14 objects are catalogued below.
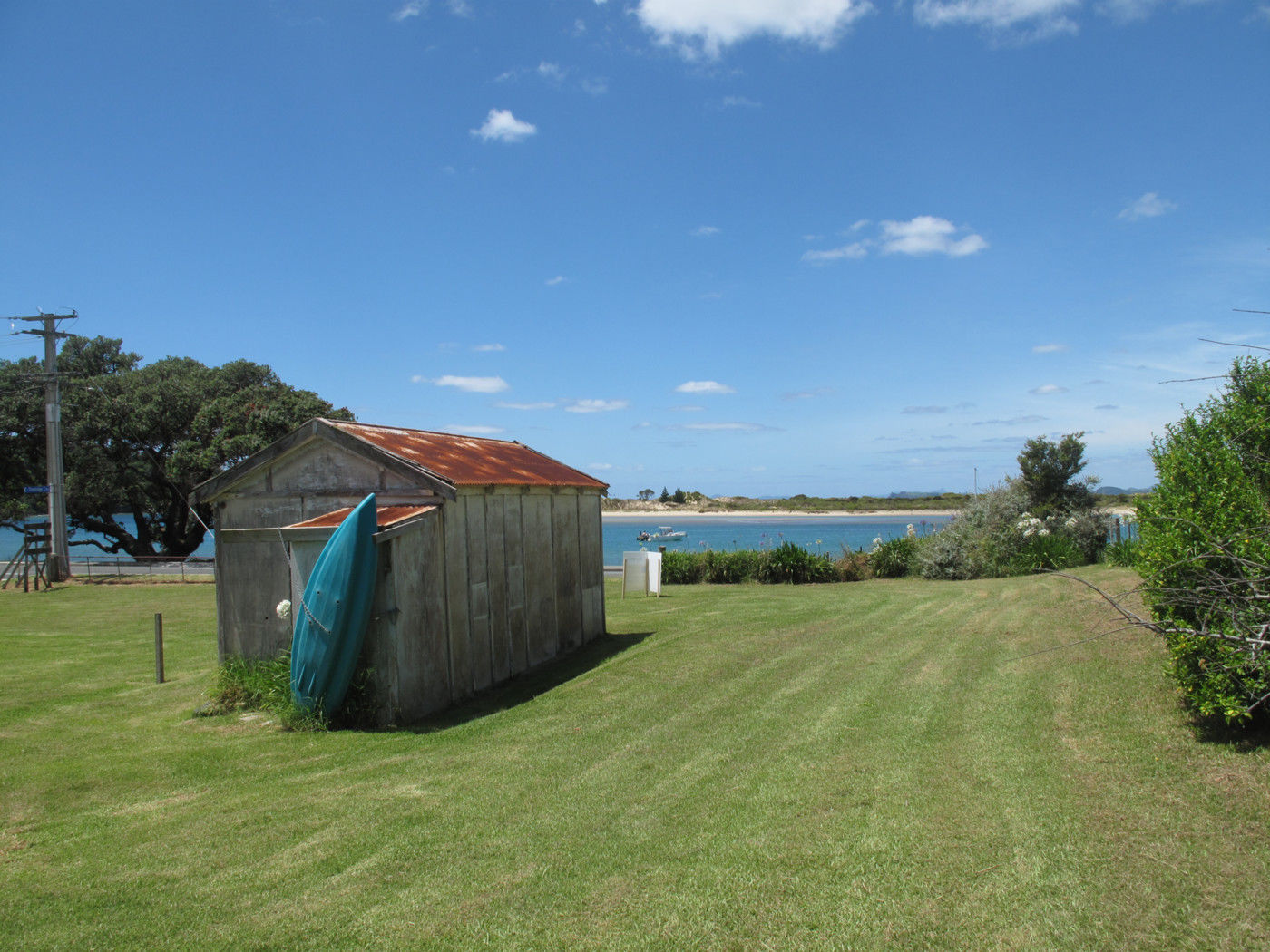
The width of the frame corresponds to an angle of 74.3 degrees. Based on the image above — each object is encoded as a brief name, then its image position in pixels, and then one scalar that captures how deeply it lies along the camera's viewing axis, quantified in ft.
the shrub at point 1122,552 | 54.93
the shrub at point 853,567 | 81.41
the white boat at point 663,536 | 259.39
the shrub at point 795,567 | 80.89
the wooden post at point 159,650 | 39.34
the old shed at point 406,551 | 30.91
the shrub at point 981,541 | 74.23
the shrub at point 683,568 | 85.66
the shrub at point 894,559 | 81.46
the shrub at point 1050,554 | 69.36
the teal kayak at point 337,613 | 28.91
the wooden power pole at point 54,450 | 100.17
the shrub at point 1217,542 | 17.83
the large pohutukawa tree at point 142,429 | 112.88
